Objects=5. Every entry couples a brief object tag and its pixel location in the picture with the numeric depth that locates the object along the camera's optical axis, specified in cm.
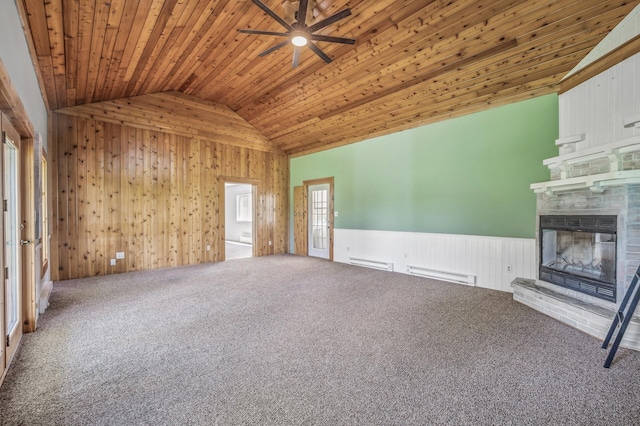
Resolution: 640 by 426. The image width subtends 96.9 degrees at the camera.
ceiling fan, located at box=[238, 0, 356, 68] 271
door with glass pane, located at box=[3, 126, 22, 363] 241
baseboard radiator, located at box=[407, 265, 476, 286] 452
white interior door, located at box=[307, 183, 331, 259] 706
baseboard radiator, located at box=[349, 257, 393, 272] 560
